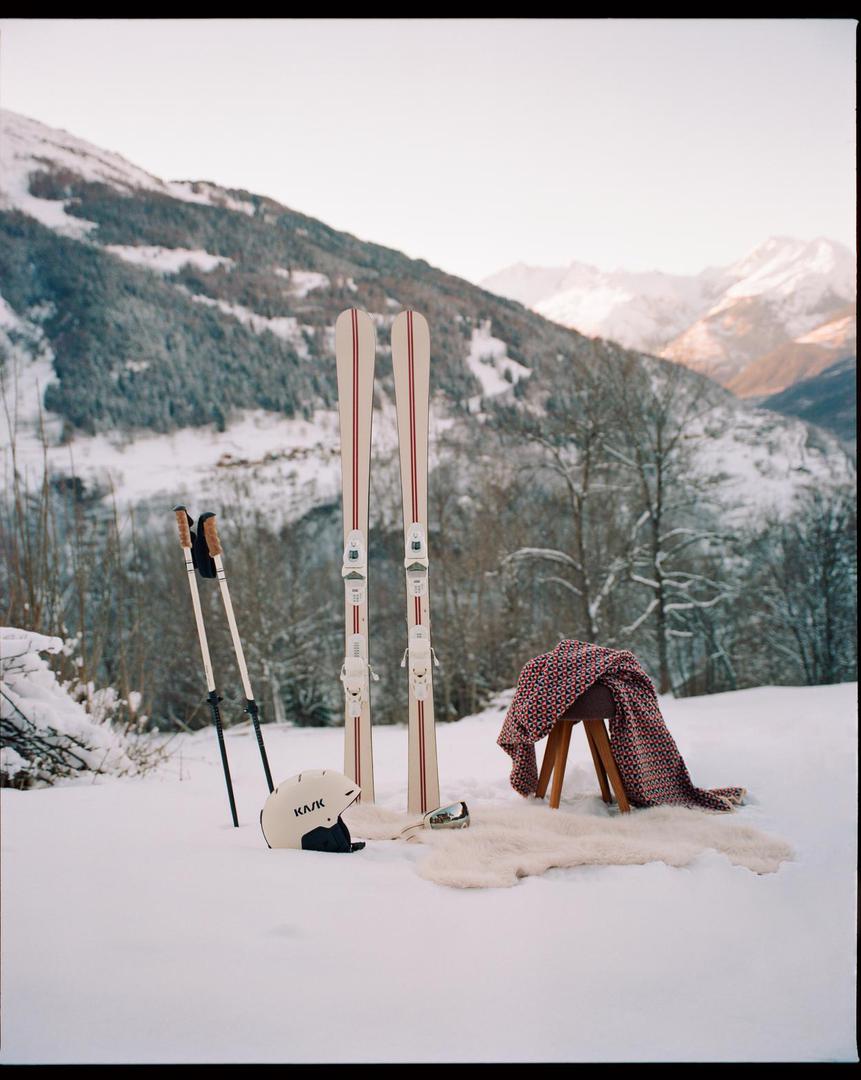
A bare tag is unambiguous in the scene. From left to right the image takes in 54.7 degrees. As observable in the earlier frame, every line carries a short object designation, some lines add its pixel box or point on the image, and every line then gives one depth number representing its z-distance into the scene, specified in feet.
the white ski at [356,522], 8.88
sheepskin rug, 6.63
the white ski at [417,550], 8.69
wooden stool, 8.13
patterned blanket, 8.20
